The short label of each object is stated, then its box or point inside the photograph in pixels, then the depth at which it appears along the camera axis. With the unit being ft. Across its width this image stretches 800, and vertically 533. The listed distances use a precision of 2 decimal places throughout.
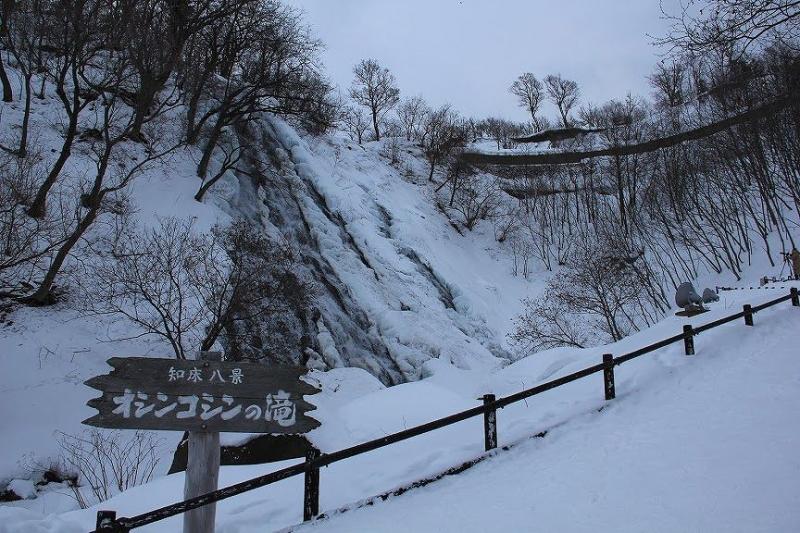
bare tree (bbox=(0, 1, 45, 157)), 44.32
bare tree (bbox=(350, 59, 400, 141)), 156.35
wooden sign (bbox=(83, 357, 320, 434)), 11.29
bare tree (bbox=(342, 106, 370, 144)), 153.22
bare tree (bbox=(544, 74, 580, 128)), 197.67
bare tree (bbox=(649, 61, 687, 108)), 146.82
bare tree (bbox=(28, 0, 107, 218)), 39.22
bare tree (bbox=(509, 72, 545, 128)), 207.82
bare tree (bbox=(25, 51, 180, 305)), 36.60
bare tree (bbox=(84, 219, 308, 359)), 37.83
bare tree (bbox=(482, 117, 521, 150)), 183.46
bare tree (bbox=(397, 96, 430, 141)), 152.87
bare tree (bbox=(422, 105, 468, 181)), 126.82
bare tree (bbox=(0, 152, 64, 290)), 30.55
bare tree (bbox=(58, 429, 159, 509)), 27.44
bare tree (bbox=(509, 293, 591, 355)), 64.08
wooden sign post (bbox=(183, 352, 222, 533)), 12.17
